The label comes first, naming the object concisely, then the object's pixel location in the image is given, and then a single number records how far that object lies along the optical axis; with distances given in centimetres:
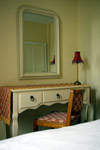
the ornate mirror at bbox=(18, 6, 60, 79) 243
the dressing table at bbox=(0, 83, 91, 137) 190
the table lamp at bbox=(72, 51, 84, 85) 260
